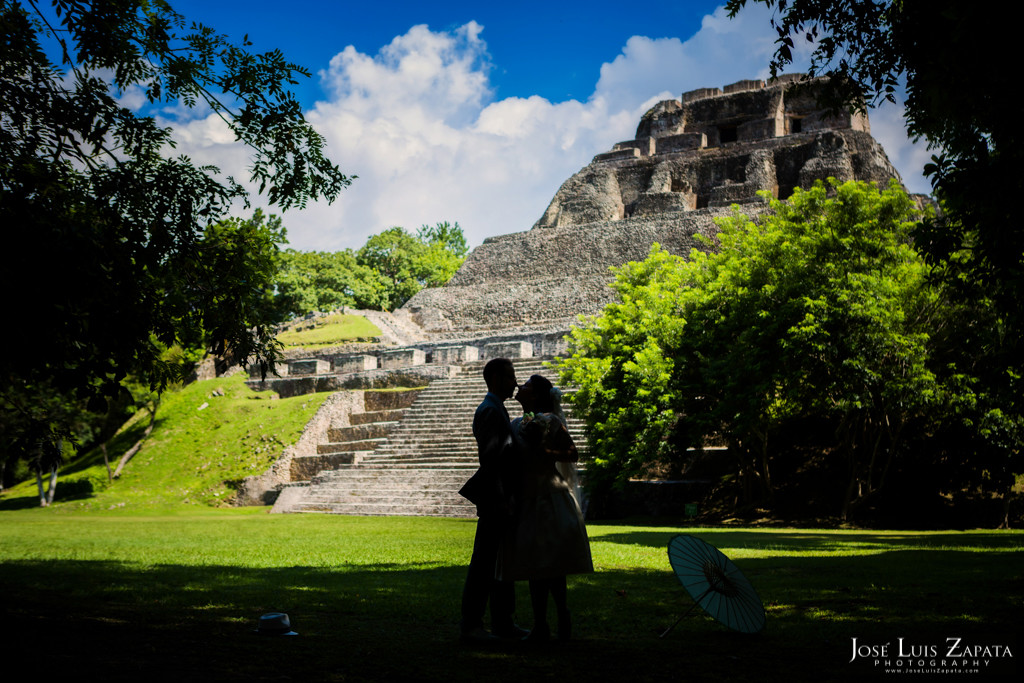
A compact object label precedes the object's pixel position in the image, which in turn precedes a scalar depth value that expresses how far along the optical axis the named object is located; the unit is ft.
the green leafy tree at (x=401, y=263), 163.02
